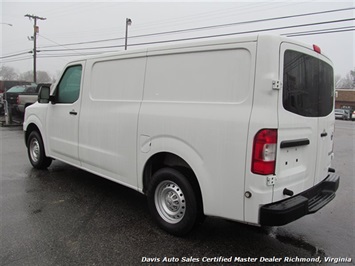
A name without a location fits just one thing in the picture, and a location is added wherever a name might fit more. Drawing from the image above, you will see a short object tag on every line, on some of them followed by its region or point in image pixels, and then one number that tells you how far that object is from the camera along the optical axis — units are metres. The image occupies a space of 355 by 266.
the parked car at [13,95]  15.37
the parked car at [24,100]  13.51
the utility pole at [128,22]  25.52
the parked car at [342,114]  36.03
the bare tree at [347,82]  73.06
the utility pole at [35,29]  29.80
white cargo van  2.65
